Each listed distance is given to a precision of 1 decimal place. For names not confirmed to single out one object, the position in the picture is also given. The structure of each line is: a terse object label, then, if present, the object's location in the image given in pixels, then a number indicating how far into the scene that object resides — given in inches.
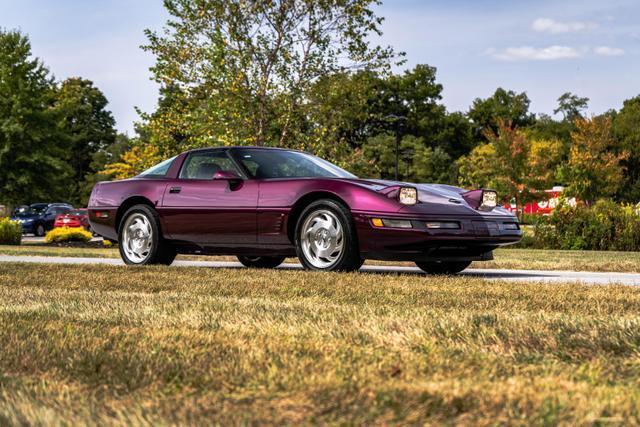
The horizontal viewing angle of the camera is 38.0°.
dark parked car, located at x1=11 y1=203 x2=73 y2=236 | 1775.3
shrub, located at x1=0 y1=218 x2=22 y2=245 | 967.6
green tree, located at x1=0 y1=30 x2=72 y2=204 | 1736.0
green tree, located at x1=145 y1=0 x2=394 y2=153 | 919.7
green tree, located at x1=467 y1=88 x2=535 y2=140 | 3548.2
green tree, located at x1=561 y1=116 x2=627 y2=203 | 1950.5
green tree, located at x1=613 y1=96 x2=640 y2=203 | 2807.6
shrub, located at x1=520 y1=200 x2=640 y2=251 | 834.2
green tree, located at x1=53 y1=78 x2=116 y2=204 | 3422.7
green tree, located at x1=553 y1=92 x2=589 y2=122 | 4726.9
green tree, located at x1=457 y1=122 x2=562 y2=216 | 1824.6
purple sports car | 363.9
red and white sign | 1934.2
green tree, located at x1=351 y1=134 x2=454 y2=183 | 2642.7
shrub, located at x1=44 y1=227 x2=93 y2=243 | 1008.2
